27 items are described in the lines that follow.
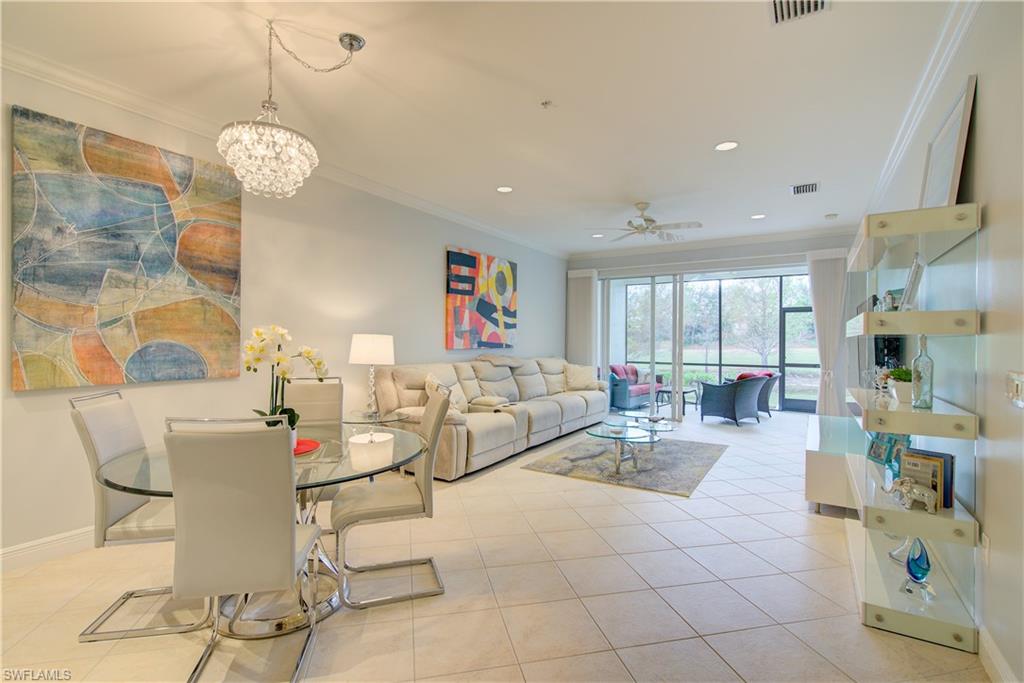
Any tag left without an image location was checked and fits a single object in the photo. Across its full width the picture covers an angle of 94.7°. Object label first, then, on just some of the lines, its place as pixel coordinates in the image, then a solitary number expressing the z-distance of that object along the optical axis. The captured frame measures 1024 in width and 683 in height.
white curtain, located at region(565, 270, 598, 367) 7.77
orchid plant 2.16
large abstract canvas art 2.52
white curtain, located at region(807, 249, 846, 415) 6.12
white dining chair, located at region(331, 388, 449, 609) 2.20
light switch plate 1.48
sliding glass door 7.57
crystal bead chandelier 2.20
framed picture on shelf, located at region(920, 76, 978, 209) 1.98
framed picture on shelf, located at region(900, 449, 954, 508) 1.95
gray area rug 4.13
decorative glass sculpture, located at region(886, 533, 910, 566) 2.36
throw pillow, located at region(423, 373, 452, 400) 4.33
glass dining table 1.80
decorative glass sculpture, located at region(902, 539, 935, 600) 2.12
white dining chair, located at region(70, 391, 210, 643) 1.97
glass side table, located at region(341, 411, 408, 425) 4.12
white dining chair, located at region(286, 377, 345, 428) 3.08
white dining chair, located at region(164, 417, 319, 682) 1.52
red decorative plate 2.22
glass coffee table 4.30
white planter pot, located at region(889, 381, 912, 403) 2.08
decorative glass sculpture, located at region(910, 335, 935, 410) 2.04
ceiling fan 5.02
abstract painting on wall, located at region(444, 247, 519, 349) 5.57
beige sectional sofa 4.20
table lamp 4.02
